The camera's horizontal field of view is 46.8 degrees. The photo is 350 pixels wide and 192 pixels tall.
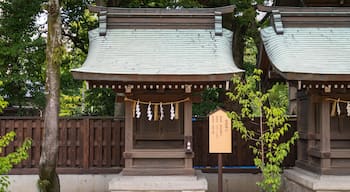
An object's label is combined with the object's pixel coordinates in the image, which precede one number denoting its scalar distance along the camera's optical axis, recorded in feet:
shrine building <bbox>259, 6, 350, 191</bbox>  28.99
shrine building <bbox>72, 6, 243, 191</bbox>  29.68
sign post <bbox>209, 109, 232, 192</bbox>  25.58
